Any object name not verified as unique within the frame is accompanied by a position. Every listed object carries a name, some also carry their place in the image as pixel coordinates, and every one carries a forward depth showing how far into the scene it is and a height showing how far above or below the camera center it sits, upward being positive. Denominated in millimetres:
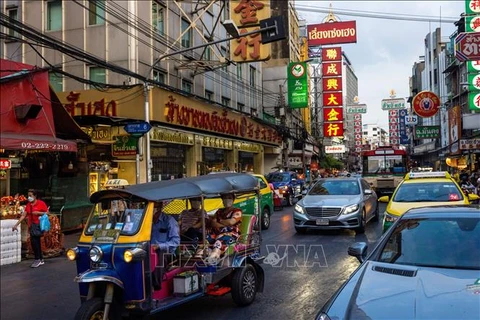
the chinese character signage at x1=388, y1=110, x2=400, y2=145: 96931 +7693
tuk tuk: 5141 -1183
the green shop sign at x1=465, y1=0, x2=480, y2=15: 23292 +7801
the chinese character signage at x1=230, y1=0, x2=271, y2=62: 22656 +6900
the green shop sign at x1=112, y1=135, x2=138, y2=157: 17141 +750
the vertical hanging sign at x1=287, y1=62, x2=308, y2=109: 40969 +6979
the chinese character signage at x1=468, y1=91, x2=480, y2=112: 27094 +3490
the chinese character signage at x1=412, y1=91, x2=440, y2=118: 27797 +3463
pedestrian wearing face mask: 10797 -1320
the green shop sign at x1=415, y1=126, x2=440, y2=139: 48500 +3147
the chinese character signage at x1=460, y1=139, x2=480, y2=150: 28972 +1028
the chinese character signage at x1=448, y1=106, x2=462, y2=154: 41188 +3213
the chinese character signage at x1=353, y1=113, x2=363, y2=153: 98062 +7102
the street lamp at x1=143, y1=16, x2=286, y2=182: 14914 +4428
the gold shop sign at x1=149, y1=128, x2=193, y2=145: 20297 +1398
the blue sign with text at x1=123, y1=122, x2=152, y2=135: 16109 +1329
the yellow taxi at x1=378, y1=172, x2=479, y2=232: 10333 -829
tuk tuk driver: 5598 -935
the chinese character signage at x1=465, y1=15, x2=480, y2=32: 22000 +6494
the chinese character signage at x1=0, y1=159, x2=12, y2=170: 14700 +137
